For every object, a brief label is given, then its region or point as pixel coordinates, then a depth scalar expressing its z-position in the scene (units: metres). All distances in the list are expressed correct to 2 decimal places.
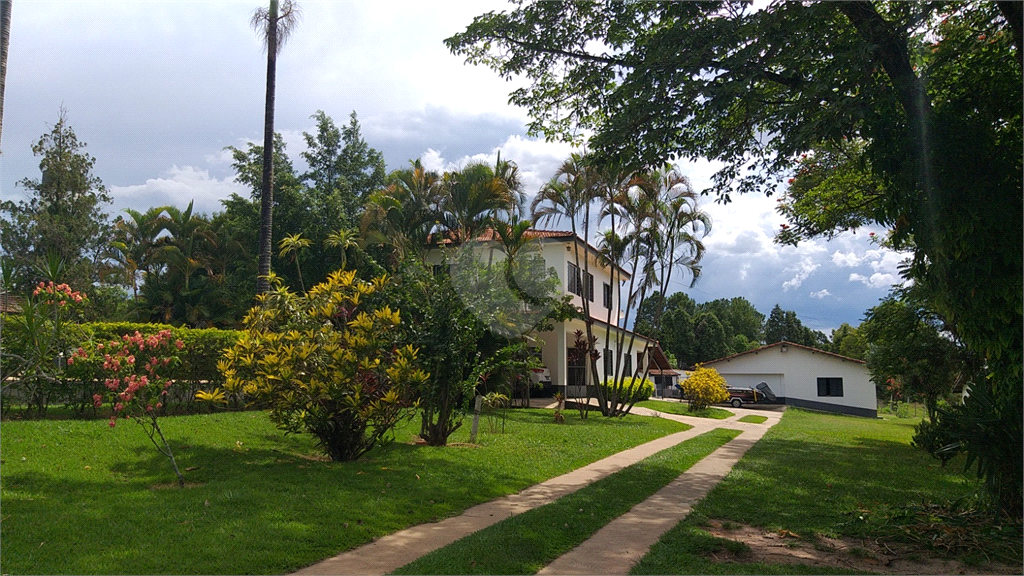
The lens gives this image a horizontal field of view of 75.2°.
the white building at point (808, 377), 40.66
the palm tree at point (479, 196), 21.27
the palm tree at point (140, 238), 32.00
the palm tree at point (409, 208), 23.05
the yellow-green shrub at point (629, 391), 23.18
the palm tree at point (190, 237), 32.06
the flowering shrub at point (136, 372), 7.51
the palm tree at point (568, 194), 20.91
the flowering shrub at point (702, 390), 27.50
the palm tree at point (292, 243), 17.78
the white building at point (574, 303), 25.45
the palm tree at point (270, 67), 16.89
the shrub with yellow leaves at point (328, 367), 9.12
